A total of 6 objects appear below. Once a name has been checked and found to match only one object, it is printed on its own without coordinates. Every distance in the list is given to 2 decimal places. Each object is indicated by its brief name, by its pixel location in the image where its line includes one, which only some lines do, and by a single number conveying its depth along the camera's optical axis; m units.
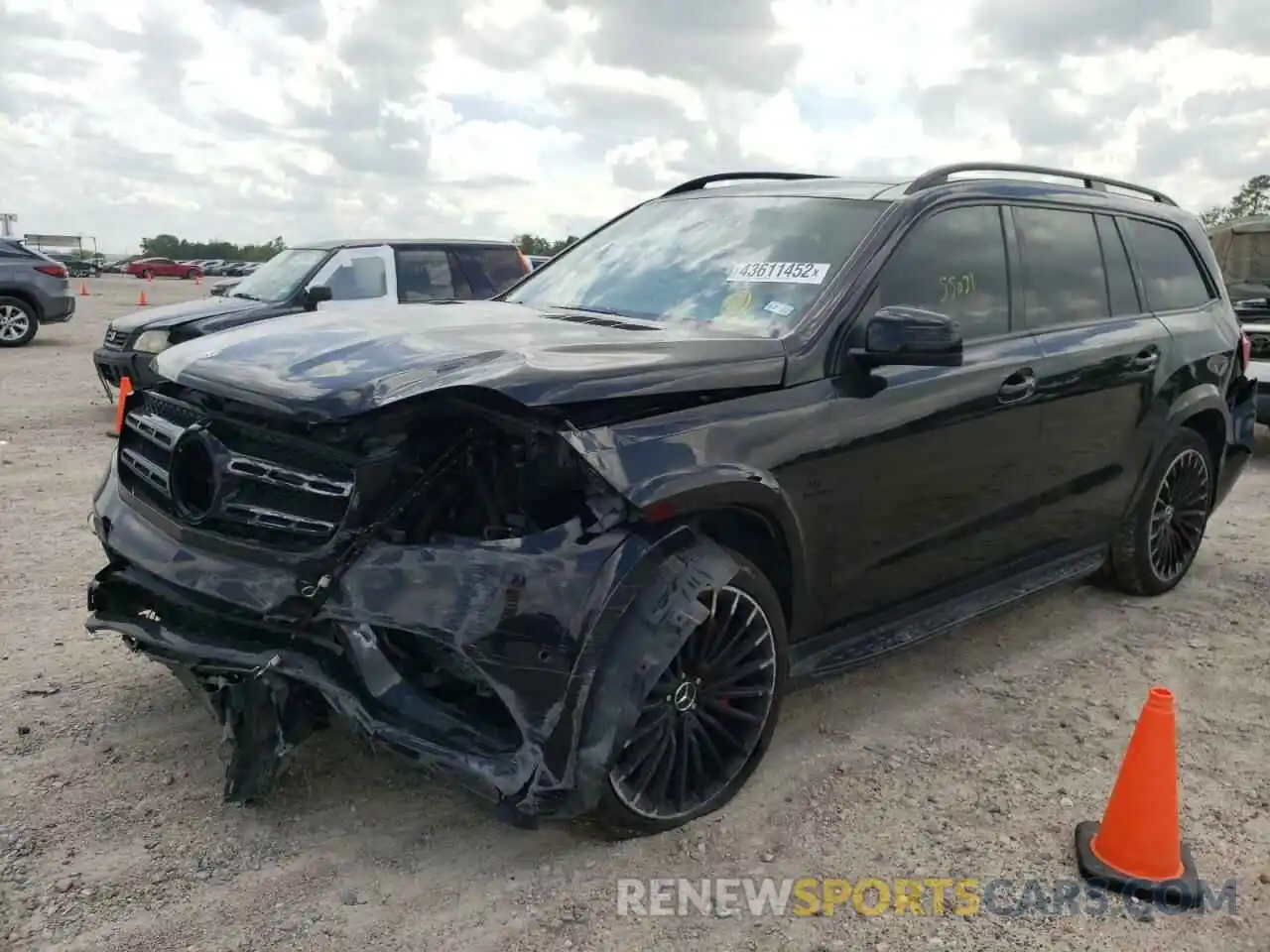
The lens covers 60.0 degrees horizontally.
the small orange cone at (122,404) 3.76
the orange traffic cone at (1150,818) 2.98
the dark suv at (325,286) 9.22
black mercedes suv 2.74
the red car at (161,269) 64.75
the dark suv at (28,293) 15.45
